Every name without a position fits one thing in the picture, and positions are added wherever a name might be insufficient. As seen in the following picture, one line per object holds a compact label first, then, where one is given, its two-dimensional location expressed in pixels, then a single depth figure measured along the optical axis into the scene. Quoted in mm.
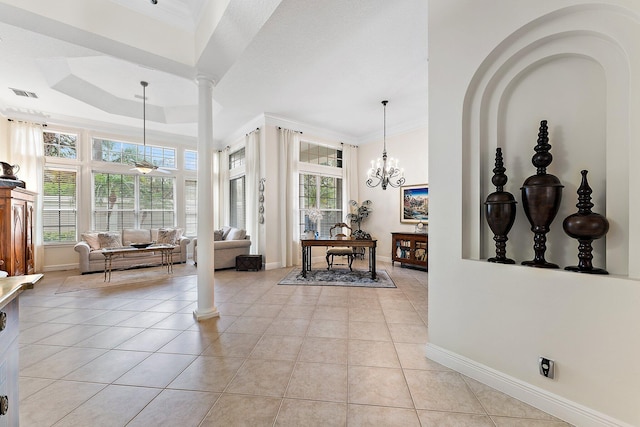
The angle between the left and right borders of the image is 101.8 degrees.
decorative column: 3102
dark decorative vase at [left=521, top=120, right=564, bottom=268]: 1592
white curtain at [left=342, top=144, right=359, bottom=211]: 7062
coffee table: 4824
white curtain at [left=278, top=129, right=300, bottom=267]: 5930
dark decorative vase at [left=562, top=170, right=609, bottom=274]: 1424
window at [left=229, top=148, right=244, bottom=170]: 7046
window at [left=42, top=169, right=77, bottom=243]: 5699
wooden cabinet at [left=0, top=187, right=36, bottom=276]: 4074
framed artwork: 5840
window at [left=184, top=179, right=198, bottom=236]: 7436
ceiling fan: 4796
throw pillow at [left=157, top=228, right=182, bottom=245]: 6574
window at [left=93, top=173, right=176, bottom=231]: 6305
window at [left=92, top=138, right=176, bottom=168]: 6301
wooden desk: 4797
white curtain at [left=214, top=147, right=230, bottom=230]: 7625
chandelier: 5062
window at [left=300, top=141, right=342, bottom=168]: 6527
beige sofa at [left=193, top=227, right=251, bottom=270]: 5652
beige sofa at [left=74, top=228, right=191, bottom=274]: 5367
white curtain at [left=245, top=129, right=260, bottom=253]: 5980
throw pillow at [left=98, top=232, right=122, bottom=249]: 5793
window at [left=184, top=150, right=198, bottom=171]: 7430
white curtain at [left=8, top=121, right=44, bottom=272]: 5215
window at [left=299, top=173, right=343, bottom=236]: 6516
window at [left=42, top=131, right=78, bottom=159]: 5730
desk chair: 5286
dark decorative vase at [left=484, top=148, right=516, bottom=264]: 1753
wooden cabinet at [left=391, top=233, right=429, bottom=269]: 5356
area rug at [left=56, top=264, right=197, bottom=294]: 4413
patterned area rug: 4477
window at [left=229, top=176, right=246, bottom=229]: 6895
